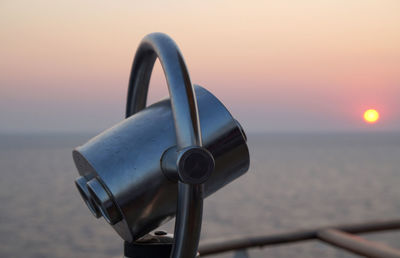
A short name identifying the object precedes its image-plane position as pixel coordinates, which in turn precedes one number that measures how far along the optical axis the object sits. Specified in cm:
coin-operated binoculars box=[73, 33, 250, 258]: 71
